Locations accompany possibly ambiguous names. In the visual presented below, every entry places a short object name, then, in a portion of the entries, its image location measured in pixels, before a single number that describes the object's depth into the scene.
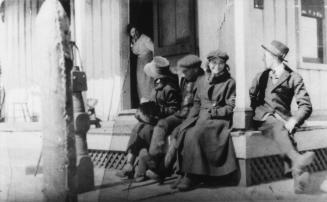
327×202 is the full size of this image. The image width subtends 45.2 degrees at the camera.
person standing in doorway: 6.41
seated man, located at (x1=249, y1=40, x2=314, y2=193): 3.71
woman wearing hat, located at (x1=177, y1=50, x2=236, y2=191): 3.94
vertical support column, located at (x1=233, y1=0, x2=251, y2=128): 4.20
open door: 5.60
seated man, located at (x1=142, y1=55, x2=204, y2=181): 4.35
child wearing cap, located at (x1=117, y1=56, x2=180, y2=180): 4.70
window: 5.29
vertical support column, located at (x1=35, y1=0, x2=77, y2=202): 3.32
